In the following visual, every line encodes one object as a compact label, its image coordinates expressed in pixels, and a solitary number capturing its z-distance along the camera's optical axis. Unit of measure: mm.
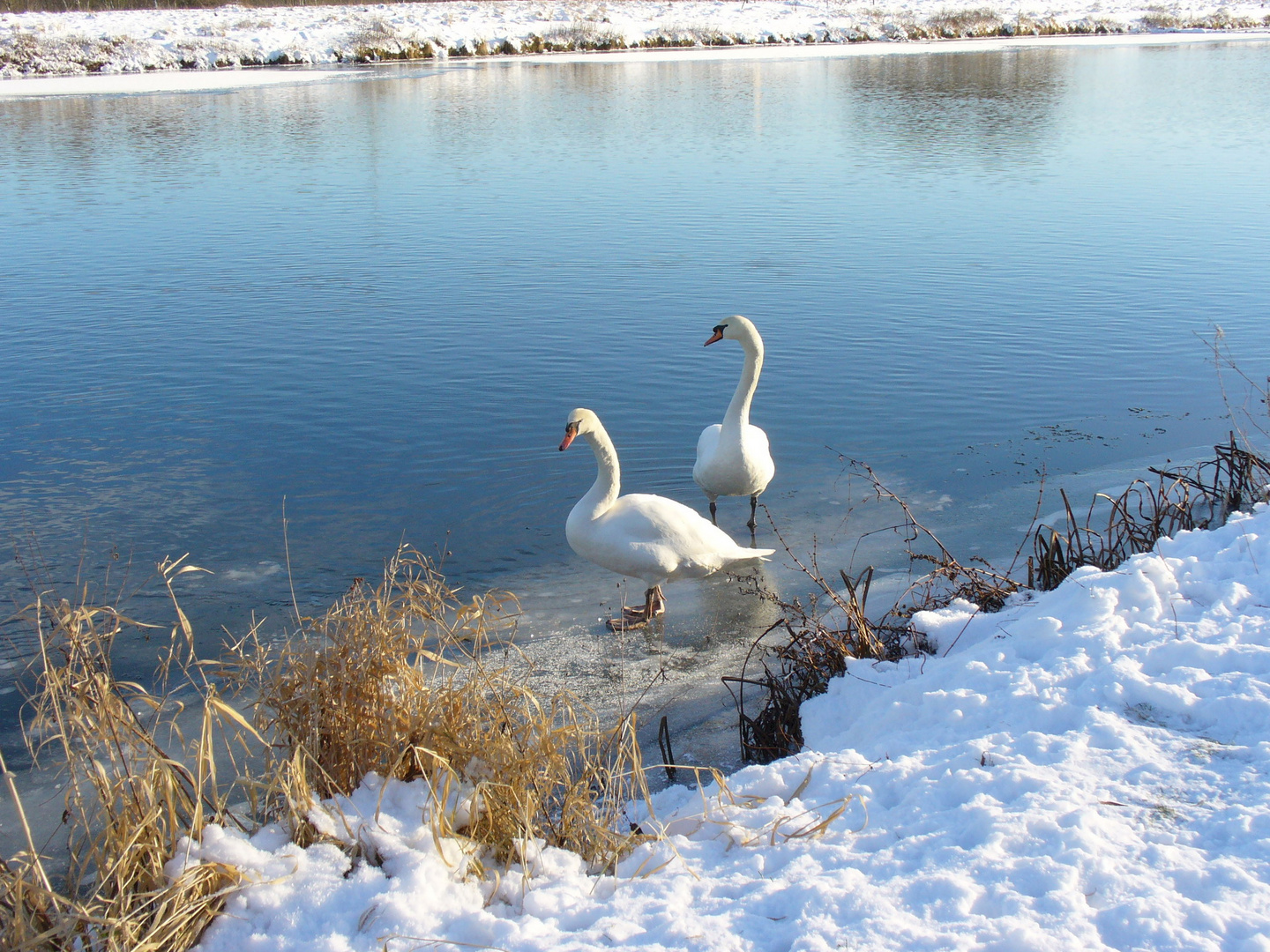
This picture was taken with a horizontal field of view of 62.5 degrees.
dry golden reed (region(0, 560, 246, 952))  2594
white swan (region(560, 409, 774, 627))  5348
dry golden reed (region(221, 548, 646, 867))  3084
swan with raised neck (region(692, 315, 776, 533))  6520
